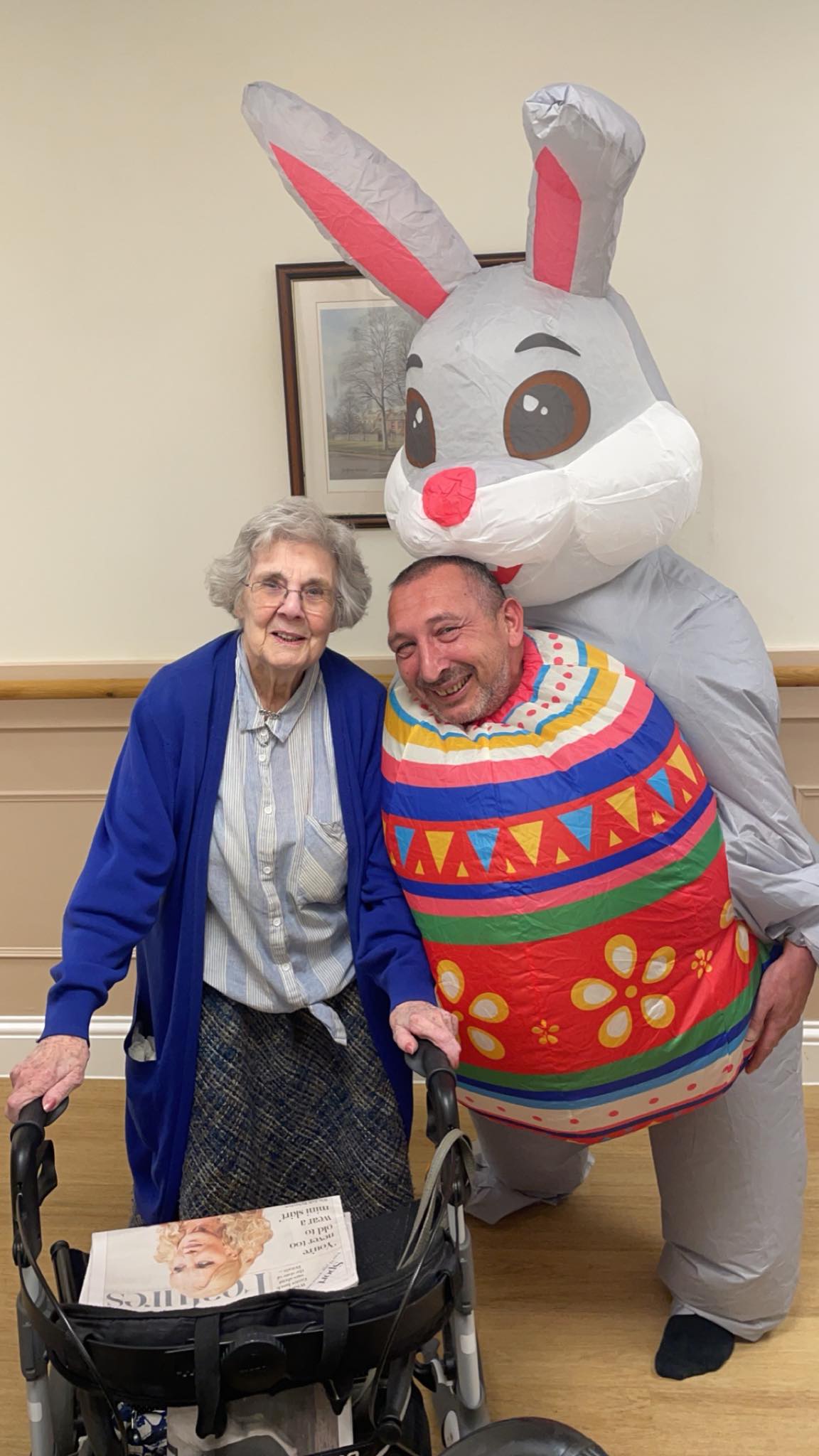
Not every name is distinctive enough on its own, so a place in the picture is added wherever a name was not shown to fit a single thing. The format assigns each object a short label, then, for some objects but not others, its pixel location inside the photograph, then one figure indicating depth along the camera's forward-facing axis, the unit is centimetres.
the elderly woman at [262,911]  175
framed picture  244
